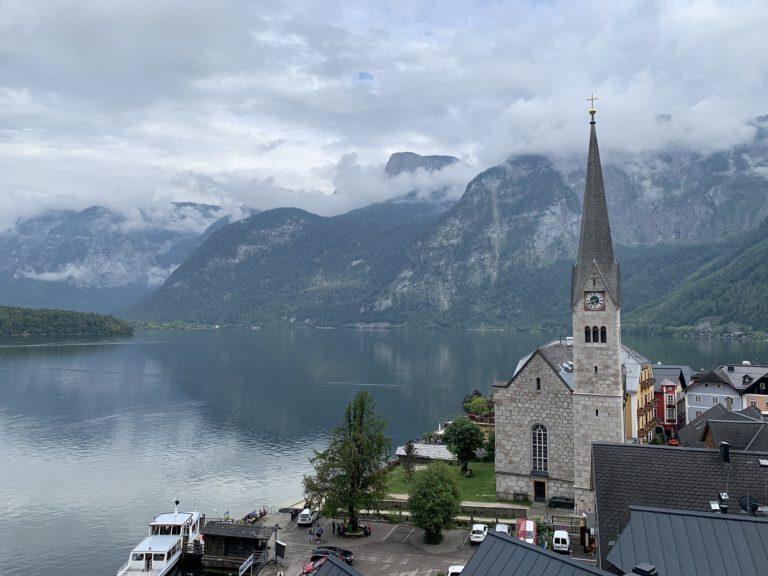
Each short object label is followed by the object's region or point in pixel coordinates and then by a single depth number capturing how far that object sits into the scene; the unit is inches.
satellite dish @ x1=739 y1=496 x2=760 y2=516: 1086.4
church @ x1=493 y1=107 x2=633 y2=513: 1903.3
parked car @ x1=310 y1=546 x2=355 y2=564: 1593.3
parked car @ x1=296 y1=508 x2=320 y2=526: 1924.2
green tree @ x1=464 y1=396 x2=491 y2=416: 3565.0
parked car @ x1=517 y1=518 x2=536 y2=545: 1593.3
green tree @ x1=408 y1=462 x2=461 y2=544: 1689.2
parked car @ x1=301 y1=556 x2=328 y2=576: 1513.9
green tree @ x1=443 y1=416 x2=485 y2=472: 2458.2
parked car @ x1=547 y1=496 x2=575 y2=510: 1953.7
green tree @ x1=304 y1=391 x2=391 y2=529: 1815.9
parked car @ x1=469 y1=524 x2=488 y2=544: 1681.8
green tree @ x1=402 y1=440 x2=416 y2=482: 2499.3
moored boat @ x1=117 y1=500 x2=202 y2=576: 1732.3
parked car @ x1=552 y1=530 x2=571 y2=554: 1541.8
